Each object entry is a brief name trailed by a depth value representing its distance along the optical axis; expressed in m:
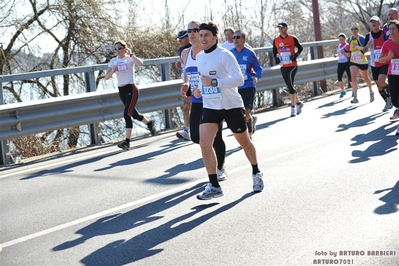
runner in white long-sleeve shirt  7.45
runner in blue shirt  11.12
